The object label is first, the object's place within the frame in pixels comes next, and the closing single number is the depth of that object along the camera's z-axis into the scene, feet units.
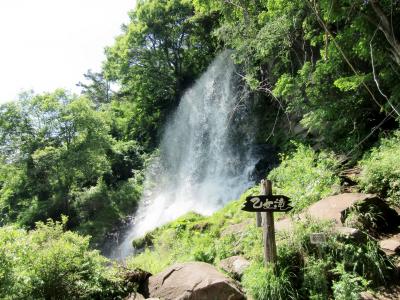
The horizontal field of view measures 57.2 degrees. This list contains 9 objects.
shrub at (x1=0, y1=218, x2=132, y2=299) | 15.61
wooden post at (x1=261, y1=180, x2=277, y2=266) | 17.56
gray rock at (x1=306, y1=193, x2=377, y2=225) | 20.10
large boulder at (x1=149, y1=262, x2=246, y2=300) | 17.08
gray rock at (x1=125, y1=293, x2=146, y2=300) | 19.10
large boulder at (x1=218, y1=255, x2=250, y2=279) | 19.63
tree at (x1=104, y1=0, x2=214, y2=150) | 71.72
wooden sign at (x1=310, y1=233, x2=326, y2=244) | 16.97
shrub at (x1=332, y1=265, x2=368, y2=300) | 14.67
